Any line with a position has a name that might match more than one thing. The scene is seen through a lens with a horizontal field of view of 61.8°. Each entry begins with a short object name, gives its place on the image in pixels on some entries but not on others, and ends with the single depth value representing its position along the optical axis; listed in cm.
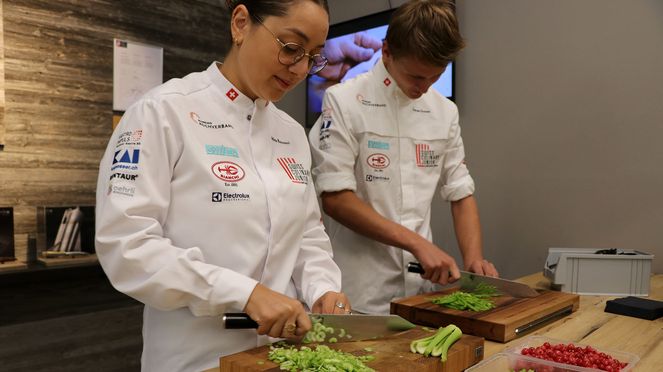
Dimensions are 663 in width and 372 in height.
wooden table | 130
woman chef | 103
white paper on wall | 311
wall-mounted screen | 315
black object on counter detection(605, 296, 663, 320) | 159
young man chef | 171
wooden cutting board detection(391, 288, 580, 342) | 140
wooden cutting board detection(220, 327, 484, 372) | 103
